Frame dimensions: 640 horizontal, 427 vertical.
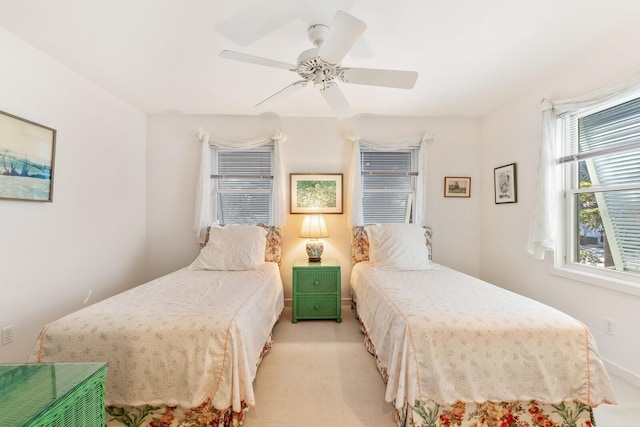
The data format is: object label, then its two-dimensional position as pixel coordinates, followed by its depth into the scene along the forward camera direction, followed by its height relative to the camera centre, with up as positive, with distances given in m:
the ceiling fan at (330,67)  1.51 +0.92
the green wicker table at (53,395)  0.88 -0.60
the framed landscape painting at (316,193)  3.49 +0.29
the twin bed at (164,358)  1.41 -0.71
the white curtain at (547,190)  2.43 +0.24
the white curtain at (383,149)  3.41 +0.55
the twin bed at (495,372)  1.42 -0.77
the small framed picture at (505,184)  2.98 +0.37
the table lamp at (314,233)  3.21 -0.18
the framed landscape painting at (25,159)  1.88 +0.40
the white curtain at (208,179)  3.34 +0.45
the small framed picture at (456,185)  3.56 +0.40
